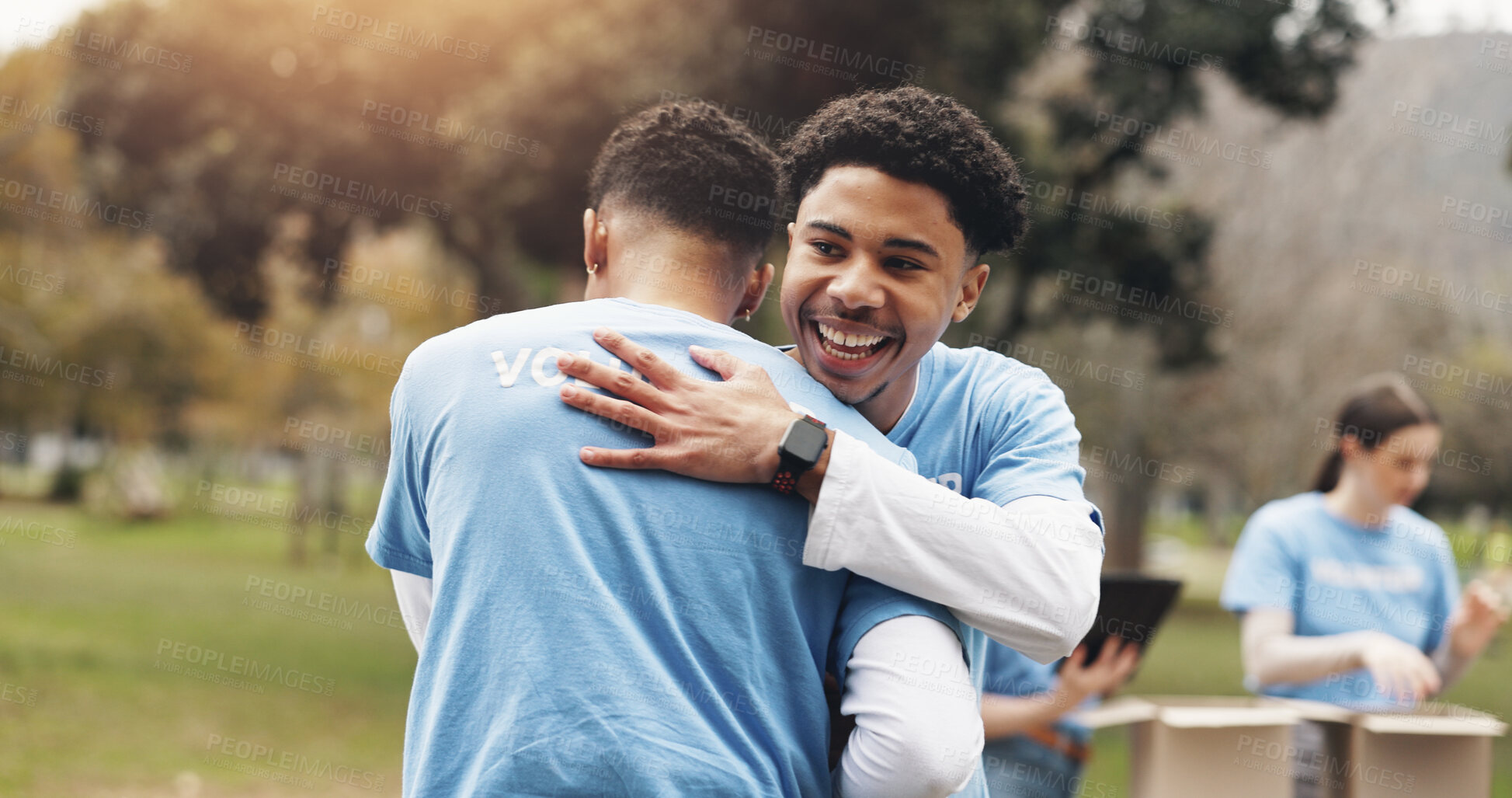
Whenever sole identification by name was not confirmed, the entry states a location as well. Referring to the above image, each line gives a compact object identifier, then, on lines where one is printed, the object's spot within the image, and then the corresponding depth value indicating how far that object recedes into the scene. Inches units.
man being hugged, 65.5
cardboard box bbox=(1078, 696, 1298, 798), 158.1
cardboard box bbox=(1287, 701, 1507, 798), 153.5
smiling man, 70.7
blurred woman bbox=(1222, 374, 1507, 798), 176.2
